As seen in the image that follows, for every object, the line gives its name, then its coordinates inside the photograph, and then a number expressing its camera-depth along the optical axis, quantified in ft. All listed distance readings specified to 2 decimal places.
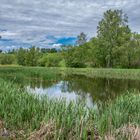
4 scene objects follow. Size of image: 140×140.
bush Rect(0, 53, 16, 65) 134.54
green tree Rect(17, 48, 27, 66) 134.89
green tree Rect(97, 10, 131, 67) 99.83
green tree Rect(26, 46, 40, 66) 130.32
